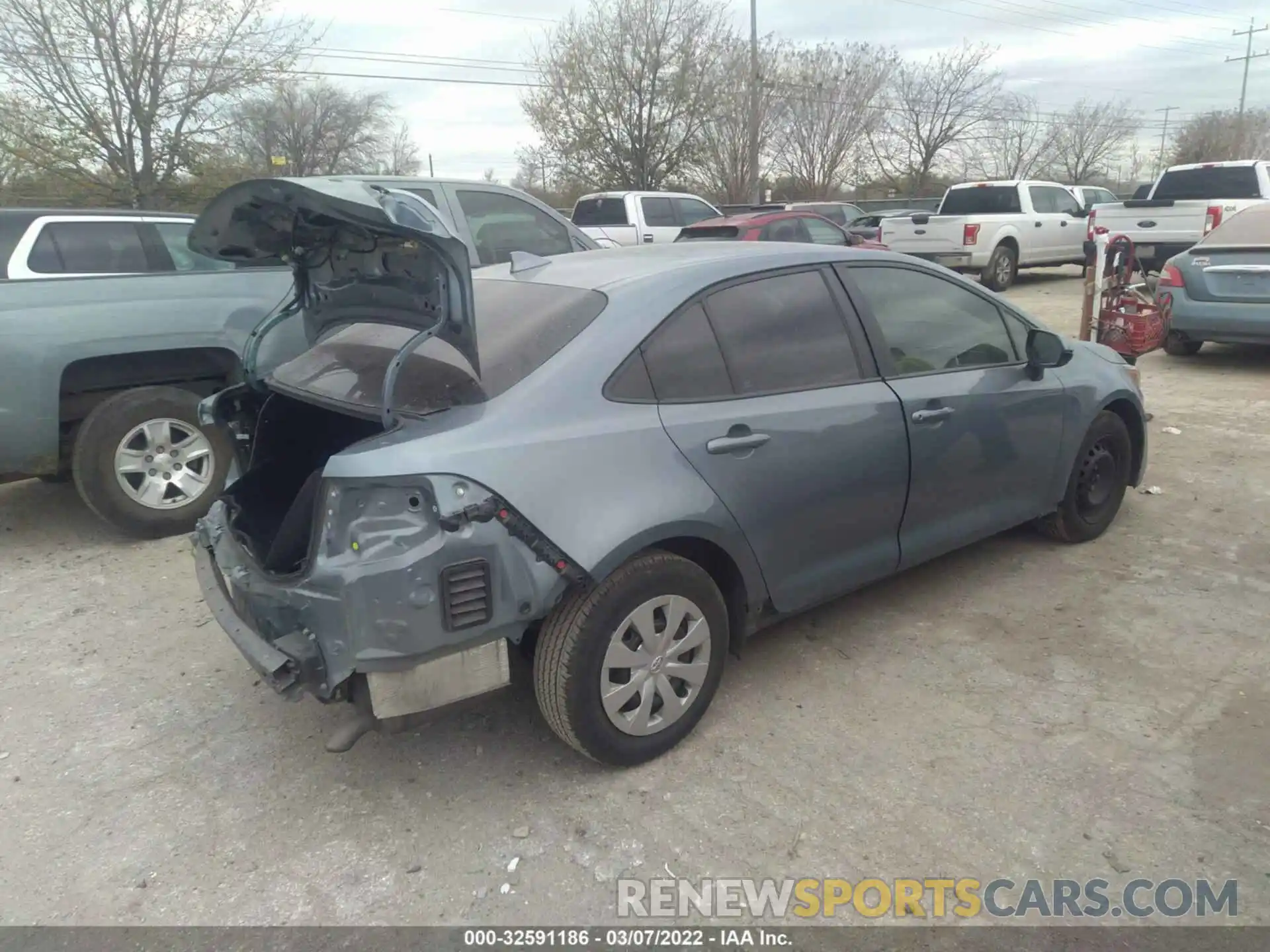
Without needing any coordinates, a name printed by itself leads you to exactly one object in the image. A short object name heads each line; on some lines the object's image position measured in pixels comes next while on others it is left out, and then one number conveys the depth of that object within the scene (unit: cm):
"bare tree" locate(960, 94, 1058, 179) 4325
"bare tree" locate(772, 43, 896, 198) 3591
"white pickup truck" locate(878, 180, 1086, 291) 1511
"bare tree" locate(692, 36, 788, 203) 2908
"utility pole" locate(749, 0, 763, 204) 2569
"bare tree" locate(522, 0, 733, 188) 2758
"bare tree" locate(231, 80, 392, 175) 3000
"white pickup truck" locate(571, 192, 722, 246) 1469
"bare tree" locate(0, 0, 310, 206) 1622
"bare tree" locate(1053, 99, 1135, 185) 5038
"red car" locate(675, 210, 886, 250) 1248
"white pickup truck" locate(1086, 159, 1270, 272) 1331
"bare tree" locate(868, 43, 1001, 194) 3877
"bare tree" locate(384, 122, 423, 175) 4372
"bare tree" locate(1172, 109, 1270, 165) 5300
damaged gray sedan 256
